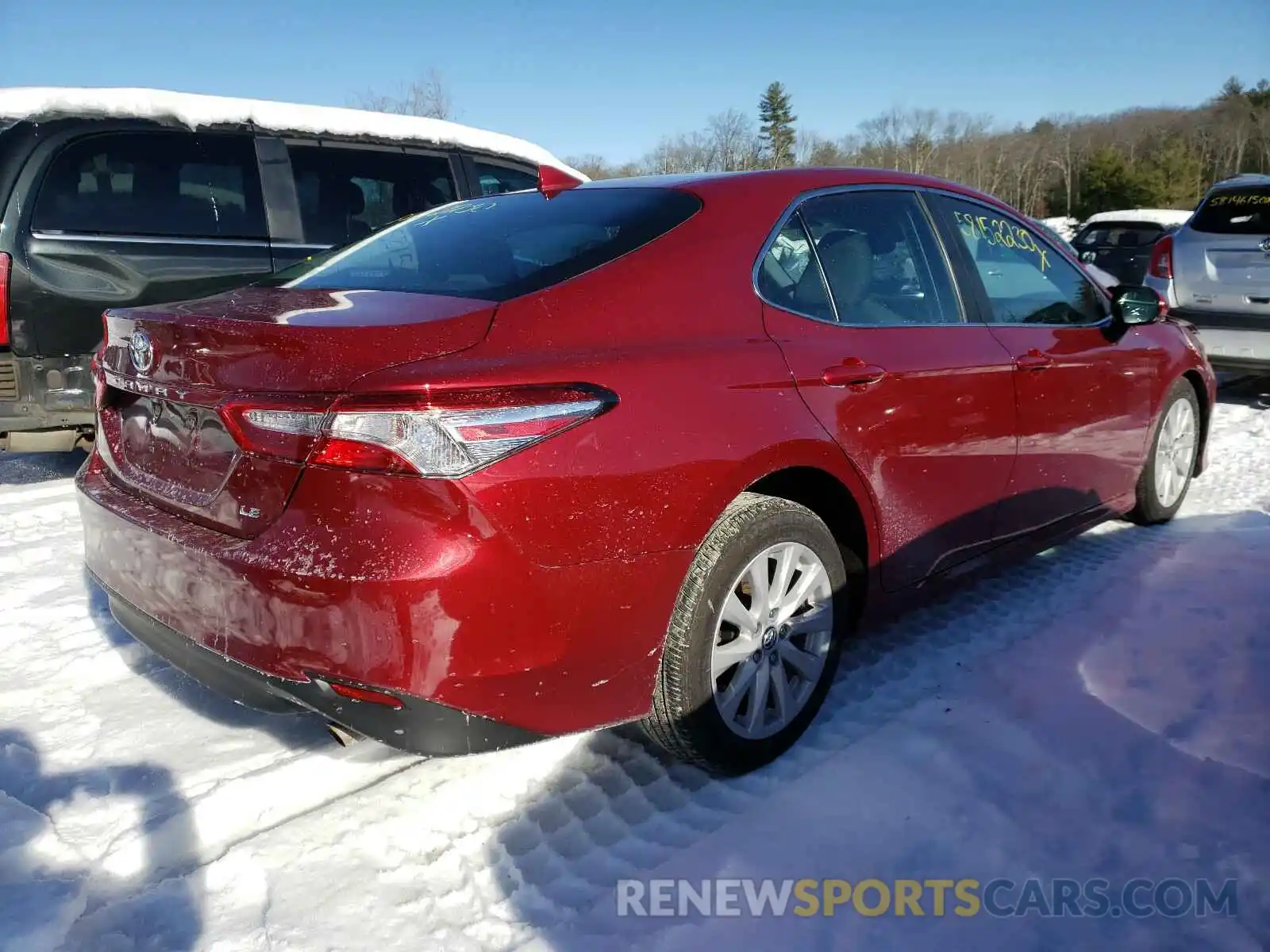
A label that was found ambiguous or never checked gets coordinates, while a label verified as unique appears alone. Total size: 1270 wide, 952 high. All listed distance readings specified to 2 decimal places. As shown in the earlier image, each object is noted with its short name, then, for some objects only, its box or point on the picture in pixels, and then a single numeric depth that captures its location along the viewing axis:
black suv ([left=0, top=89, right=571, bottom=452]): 4.27
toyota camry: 1.79
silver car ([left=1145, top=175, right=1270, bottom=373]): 6.81
